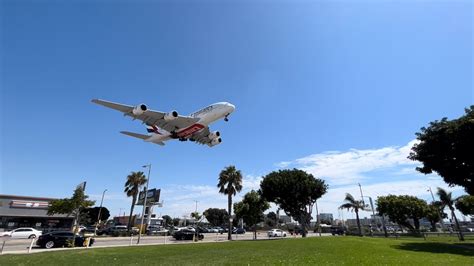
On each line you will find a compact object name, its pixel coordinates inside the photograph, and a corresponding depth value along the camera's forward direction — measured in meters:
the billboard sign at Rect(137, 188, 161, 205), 61.02
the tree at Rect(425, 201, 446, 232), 67.95
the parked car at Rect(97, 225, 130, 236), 53.03
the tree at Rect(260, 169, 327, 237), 48.81
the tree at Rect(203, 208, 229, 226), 121.20
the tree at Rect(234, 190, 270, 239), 59.09
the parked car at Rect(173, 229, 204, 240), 43.22
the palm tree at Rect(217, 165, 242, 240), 54.84
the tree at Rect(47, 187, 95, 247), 42.25
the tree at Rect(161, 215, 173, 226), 145.88
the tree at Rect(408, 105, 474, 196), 25.68
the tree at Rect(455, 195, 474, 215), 53.38
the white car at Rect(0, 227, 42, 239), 38.36
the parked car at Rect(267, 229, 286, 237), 56.22
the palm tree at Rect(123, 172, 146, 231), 65.12
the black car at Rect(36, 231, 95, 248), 26.78
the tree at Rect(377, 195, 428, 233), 65.31
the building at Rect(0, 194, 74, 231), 56.03
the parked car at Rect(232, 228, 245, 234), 71.94
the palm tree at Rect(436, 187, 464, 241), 49.50
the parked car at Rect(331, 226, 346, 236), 65.19
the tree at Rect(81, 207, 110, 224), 78.75
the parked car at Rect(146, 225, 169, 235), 59.91
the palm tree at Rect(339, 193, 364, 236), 65.50
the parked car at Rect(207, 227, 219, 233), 82.40
